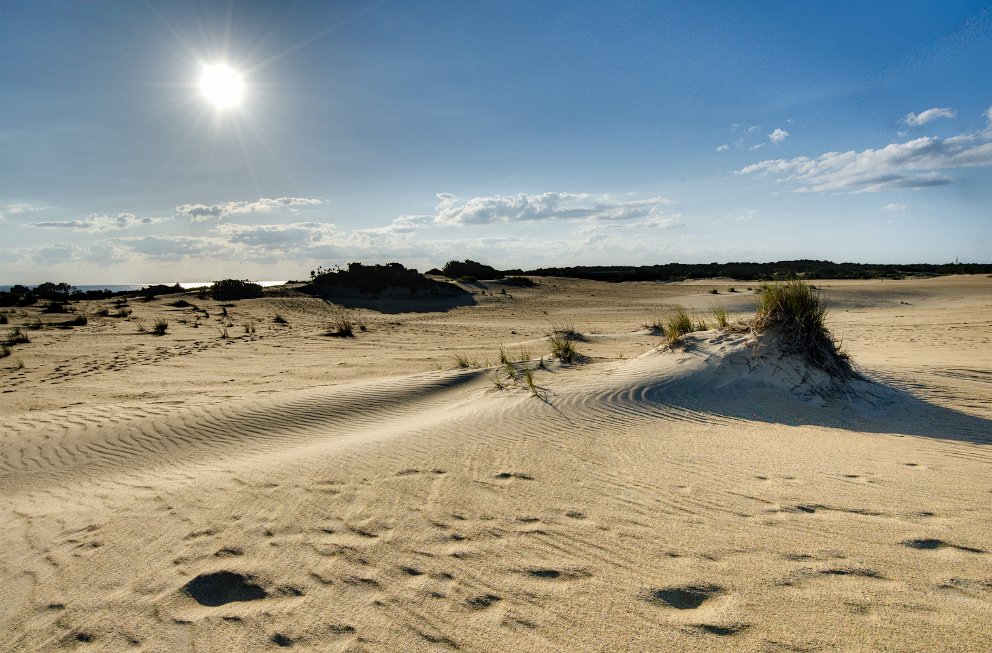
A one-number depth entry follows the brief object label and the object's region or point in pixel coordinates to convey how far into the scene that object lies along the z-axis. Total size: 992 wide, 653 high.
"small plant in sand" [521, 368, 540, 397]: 6.56
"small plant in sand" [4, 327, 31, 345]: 12.56
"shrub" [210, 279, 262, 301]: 24.99
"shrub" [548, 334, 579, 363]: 8.70
